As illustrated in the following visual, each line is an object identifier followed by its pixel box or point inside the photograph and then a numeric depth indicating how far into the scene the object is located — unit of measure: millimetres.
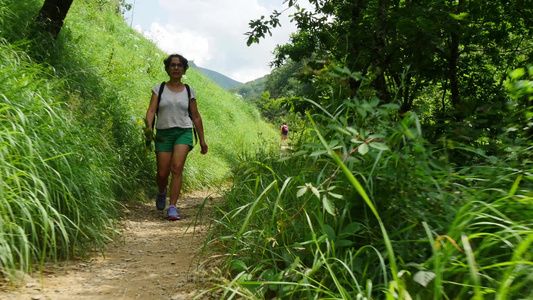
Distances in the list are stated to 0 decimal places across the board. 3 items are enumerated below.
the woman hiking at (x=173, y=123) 5180
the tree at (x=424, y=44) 2822
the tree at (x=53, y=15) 5848
